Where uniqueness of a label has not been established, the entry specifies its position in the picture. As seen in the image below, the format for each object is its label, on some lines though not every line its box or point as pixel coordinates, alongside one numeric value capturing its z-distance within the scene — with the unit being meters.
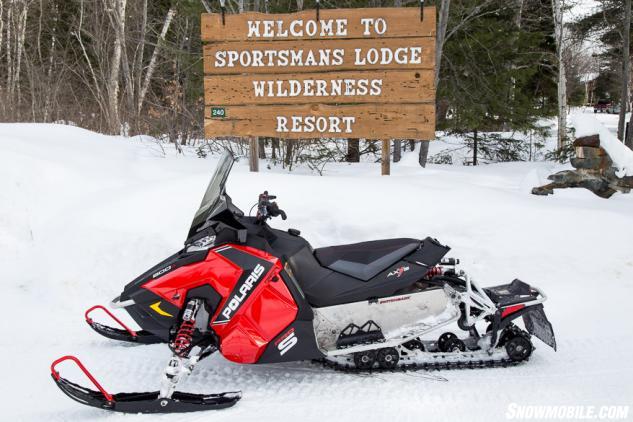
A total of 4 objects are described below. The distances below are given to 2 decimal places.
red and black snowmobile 3.22
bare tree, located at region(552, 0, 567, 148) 15.05
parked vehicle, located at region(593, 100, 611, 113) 41.44
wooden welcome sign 6.24
